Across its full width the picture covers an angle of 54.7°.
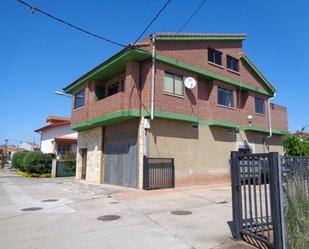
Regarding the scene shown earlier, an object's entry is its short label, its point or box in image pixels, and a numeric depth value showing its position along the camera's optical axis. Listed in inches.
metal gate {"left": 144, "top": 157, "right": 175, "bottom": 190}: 591.5
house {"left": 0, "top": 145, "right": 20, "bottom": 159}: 3075.8
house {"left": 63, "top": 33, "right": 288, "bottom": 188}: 616.1
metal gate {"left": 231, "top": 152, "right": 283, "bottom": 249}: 206.5
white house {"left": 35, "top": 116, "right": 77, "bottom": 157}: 1245.1
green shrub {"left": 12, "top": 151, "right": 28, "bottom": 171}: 1181.7
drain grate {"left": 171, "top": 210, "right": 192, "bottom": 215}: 356.2
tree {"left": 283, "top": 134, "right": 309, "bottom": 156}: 1064.2
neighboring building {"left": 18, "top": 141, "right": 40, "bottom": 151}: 2480.8
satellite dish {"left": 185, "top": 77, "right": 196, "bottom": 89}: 664.4
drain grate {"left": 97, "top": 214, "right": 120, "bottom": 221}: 331.6
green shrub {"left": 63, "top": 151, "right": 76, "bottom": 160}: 1103.1
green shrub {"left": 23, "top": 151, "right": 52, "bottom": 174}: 1019.3
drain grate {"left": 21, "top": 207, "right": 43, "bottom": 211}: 401.8
